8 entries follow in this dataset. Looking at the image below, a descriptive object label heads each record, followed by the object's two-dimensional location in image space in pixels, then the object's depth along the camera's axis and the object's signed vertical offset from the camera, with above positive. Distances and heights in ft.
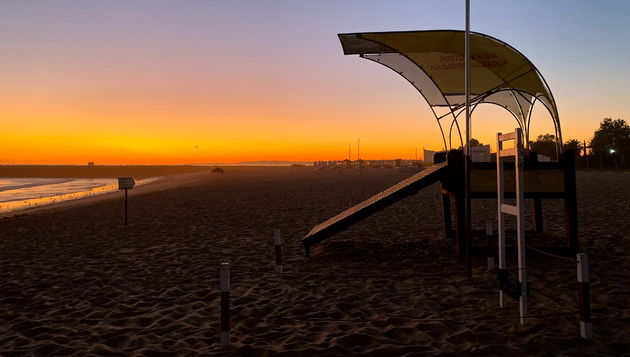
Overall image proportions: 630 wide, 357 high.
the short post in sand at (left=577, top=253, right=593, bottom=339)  14.97 -5.69
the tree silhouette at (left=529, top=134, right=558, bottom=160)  265.54 +12.39
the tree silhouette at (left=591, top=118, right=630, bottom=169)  217.11 +14.20
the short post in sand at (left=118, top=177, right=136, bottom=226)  49.67 -1.04
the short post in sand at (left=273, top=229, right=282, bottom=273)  26.63 -6.42
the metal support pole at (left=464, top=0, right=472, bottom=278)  22.15 +1.65
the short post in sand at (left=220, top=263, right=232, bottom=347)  14.88 -5.68
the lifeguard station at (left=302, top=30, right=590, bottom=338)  28.30 +6.13
